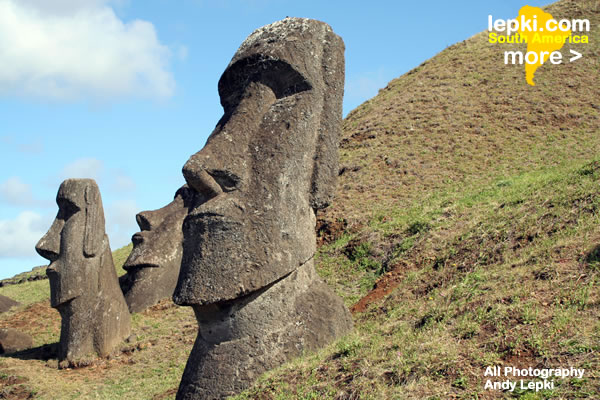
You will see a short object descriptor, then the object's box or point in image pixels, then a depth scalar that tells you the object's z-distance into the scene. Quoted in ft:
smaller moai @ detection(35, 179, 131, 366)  34.01
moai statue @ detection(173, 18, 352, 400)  19.51
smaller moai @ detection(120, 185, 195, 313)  41.78
